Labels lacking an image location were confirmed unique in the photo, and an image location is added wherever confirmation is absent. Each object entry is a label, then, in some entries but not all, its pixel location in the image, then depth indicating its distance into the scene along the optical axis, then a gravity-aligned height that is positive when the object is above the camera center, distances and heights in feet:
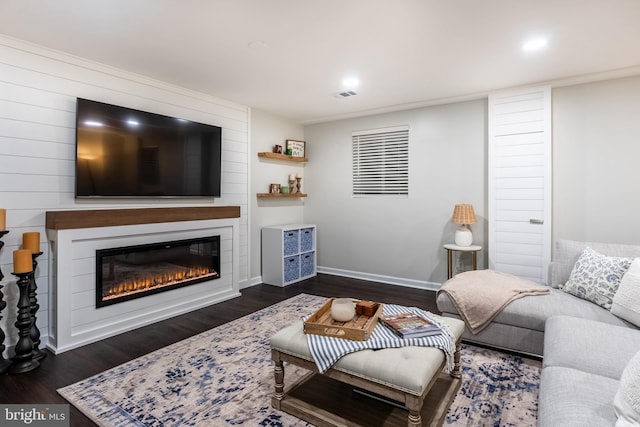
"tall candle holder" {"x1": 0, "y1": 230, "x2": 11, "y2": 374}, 7.90 -3.23
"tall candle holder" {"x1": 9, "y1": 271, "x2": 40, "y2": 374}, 8.04 -2.99
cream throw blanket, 8.77 -2.19
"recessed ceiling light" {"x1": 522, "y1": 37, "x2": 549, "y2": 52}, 8.74 +4.51
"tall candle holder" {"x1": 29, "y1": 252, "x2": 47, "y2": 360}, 8.56 -2.59
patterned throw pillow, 8.06 -1.60
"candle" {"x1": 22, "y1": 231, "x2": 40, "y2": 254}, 8.54 -0.77
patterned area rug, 6.29 -3.80
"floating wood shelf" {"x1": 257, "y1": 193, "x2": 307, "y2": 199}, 15.84 +0.85
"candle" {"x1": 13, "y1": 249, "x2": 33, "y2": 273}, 8.03 -1.20
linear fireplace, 10.17 -1.92
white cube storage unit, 15.47 -1.97
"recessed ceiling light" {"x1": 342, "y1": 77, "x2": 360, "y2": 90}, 11.66 +4.65
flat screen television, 9.83 +1.92
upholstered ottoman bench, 5.16 -2.68
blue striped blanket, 5.80 -2.35
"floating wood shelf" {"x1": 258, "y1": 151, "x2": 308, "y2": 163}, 15.75 +2.73
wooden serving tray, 6.15 -2.20
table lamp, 12.96 -0.28
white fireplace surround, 9.07 -2.46
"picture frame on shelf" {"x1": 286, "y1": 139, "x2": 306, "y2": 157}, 17.46 +3.46
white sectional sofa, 4.38 -2.43
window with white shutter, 15.55 +2.46
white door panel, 12.12 +1.15
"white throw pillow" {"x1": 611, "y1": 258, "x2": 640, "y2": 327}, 7.18 -1.84
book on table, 6.28 -2.21
